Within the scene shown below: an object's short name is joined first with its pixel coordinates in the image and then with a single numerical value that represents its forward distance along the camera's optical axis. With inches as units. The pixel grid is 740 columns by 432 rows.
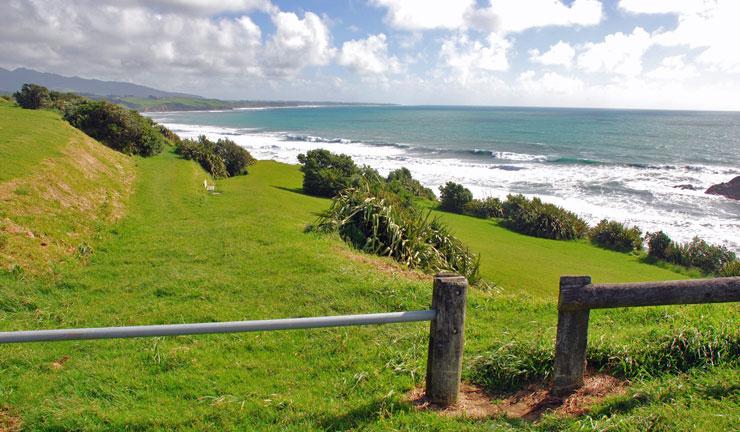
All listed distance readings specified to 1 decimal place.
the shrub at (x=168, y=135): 1345.2
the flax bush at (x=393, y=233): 429.4
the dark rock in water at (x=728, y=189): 1398.9
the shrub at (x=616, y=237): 864.3
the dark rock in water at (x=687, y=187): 1504.7
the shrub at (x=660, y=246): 799.2
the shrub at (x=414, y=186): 1224.7
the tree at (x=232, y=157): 1163.9
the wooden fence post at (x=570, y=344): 149.9
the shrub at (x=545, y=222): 907.4
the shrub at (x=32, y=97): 1165.7
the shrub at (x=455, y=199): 1088.8
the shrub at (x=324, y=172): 997.2
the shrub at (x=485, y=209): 1047.0
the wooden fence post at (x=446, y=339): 148.7
